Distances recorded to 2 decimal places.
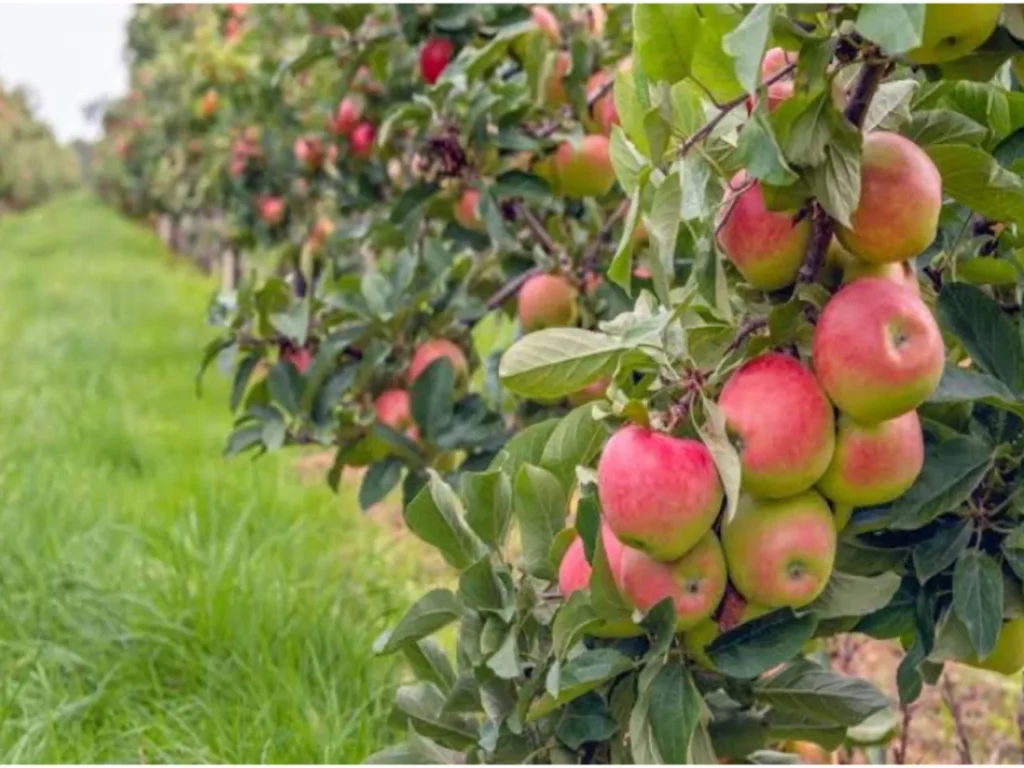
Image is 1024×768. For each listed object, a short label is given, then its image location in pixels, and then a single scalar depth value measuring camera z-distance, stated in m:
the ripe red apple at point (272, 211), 4.05
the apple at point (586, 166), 1.46
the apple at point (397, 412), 1.42
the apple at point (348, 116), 2.35
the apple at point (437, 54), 1.65
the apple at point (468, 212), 1.59
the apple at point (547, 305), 1.42
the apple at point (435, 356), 1.43
